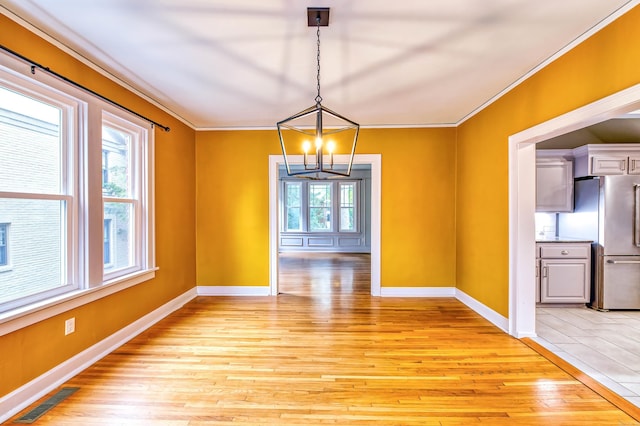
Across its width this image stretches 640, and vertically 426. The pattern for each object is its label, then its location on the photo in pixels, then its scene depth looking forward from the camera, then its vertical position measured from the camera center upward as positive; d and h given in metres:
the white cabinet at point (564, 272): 3.65 -0.81
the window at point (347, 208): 9.05 +0.06
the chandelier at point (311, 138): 4.08 +1.15
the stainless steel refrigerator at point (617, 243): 3.49 -0.41
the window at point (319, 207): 9.09 +0.09
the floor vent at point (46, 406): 1.77 -1.31
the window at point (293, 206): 9.06 +0.13
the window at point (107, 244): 2.76 -0.33
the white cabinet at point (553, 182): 3.89 +0.38
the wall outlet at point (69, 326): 2.21 -0.92
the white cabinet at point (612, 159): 3.52 +0.63
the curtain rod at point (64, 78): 1.80 +0.99
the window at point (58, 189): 1.90 +0.17
